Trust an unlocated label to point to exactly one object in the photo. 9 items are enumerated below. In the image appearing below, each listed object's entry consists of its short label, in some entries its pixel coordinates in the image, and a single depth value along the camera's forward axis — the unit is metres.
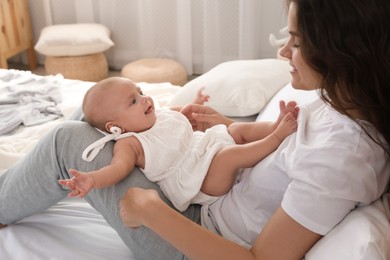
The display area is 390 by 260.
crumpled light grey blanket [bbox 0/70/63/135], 1.95
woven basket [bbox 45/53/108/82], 3.43
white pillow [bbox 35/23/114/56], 3.38
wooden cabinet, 3.57
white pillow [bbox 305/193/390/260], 0.85
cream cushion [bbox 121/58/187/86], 3.23
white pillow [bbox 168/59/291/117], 1.84
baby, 1.16
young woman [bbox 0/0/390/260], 0.89
